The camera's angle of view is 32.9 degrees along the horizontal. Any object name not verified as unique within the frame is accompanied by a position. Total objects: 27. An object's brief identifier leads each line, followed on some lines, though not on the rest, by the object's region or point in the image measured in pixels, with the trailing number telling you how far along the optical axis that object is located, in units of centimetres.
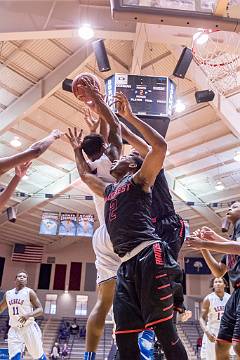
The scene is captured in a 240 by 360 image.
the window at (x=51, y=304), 2400
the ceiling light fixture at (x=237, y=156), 1253
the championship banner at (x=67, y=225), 1505
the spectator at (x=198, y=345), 1983
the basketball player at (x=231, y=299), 379
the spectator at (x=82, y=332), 2131
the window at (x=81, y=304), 2400
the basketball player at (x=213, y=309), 812
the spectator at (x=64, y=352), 1872
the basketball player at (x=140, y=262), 236
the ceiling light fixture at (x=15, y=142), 1273
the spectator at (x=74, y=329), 2162
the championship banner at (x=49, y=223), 1507
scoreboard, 677
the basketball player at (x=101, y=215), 305
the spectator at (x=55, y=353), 1819
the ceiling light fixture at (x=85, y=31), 710
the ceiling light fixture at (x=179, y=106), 1048
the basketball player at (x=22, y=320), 712
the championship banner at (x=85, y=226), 1520
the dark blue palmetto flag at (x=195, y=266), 2367
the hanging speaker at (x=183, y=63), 741
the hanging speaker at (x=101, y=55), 744
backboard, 354
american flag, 2279
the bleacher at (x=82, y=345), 1836
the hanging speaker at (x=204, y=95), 845
